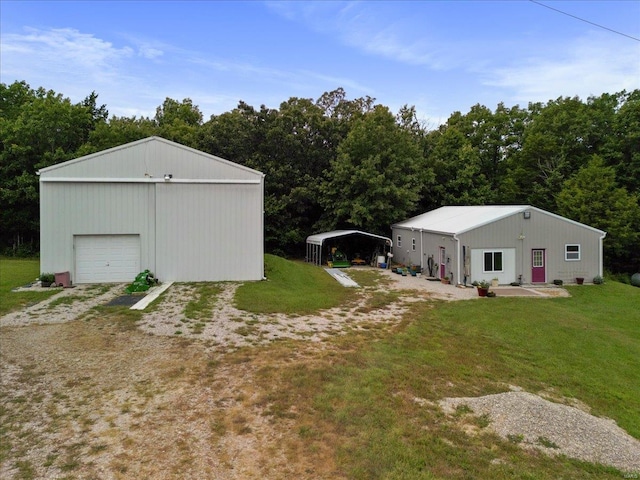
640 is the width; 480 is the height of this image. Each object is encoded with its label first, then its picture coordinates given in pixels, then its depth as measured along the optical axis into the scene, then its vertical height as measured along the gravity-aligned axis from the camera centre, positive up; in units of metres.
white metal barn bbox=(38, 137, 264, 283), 15.74 +1.15
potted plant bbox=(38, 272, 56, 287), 14.95 -1.31
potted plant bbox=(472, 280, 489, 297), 16.03 -1.79
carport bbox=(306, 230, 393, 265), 25.64 +0.01
